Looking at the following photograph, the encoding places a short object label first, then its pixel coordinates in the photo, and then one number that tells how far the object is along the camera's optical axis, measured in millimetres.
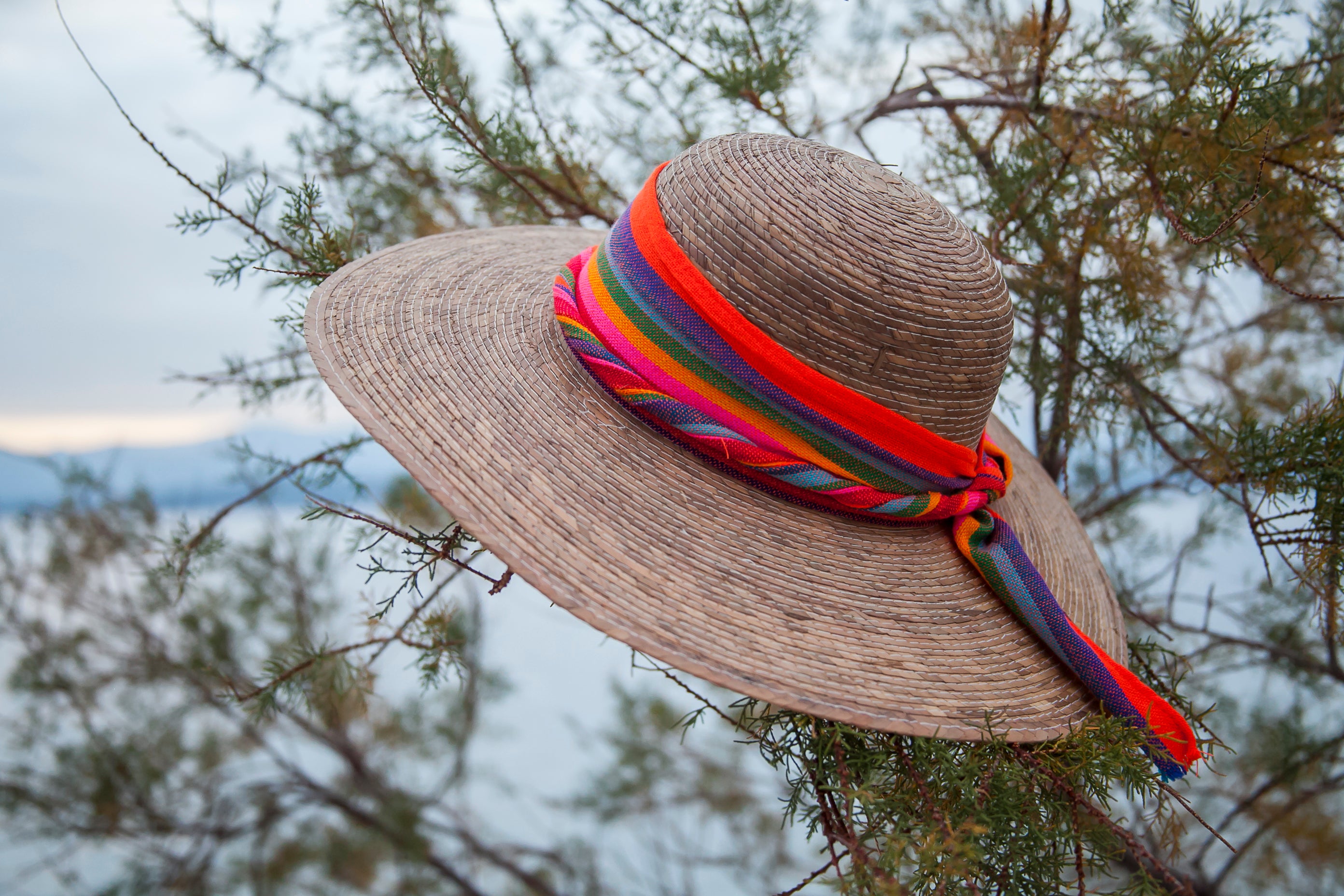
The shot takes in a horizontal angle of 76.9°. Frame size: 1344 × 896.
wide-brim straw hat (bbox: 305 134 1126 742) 618
